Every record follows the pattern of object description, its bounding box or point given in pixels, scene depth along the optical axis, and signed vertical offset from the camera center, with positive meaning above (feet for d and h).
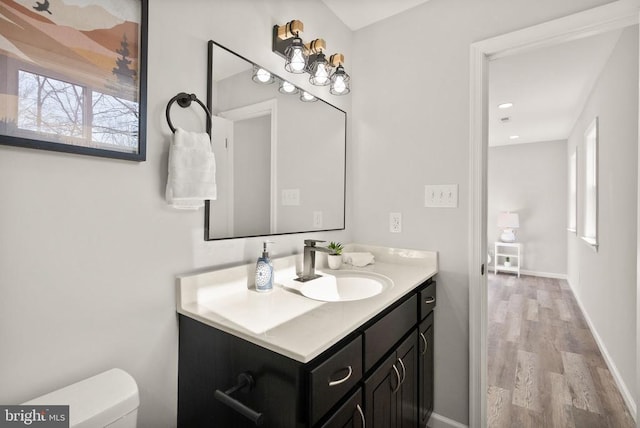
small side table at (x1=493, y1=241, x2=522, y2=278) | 17.90 -2.50
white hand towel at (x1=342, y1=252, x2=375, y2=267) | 5.84 -0.89
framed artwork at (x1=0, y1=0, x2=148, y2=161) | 2.37 +1.19
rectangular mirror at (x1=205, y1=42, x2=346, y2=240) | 3.99 +0.92
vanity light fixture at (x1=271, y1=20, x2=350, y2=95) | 4.60 +2.54
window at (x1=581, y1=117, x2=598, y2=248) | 10.16 +1.03
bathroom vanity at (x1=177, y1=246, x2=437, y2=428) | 2.56 -1.41
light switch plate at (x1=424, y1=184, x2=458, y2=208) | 5.40 +0.33
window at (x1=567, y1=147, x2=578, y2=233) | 13.59 +1.08
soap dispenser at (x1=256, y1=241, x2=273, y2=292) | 3.99 -0.83
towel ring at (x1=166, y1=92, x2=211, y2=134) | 3.34 +1.28
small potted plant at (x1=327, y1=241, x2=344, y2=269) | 5.52 -0.83
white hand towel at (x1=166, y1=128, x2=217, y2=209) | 3.24 +0.45
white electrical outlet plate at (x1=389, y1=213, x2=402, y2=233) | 6.02 -0.18
